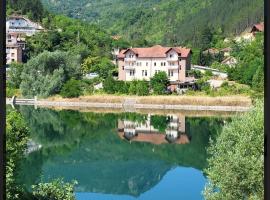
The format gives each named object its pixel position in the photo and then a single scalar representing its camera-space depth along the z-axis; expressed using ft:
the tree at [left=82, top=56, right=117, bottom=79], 454.80
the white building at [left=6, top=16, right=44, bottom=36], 569.63
